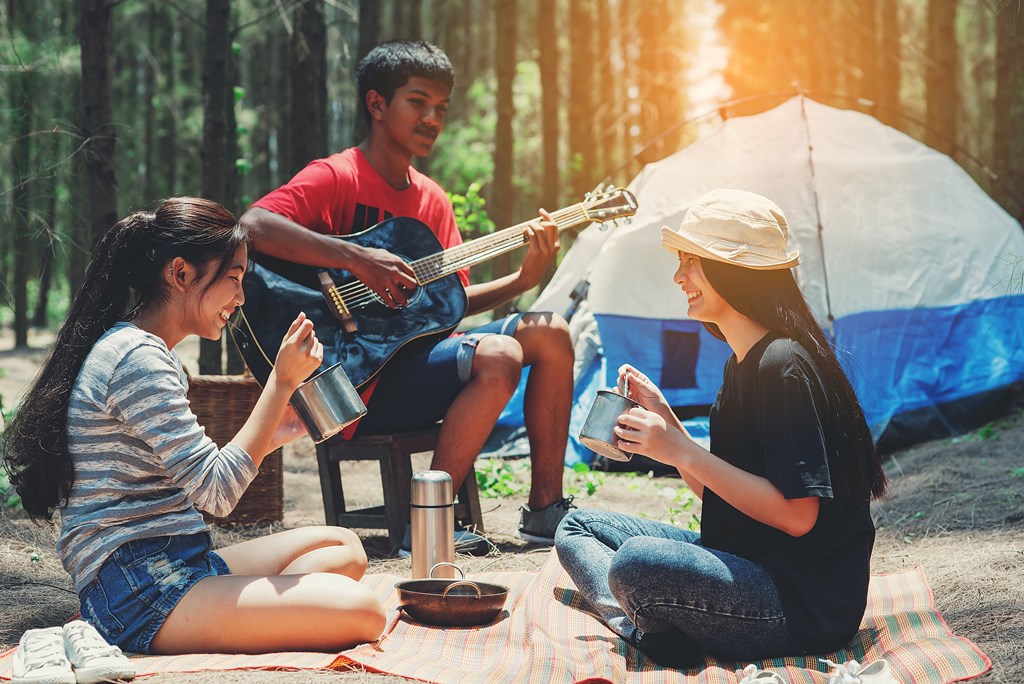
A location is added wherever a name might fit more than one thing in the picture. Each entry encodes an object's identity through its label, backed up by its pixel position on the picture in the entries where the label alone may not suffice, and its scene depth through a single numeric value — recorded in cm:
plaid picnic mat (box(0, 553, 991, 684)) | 257
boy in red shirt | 409
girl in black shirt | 253
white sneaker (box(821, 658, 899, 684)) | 237
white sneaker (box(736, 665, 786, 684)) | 232
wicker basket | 448
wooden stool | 417
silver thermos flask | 342
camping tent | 625
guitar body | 404
